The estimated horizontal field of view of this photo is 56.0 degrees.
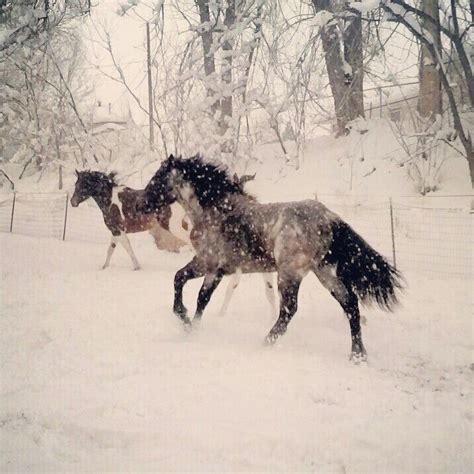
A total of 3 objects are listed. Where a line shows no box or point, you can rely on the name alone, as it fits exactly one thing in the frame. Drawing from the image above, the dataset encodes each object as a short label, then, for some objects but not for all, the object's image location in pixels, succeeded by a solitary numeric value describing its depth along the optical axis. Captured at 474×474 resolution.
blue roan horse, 4.40
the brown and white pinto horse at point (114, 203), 9.29
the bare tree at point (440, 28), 7.18
